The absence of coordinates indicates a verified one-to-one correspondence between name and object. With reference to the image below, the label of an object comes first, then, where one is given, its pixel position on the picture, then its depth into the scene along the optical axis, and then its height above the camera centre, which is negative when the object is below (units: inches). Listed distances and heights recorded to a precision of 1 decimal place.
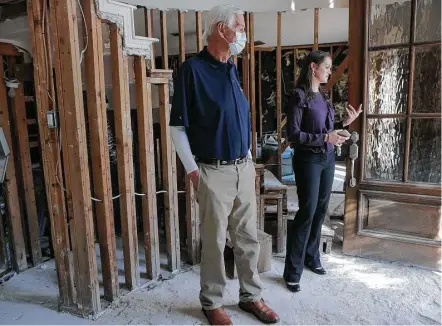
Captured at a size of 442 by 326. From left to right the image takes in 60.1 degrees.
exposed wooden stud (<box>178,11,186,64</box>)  110.6 +20.5
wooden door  103.6 -7.5
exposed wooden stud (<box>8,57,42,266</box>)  115.0 -18.0
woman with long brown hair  91.4 -10.7
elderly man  74.4 -8.3
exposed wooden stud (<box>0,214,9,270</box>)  109.0 -37.3
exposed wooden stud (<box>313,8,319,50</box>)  151.5 +29.4
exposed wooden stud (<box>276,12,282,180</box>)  161.6 +3.0
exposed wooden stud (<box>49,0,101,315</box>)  76.8 -8.1
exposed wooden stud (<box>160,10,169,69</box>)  108.5 +18.6
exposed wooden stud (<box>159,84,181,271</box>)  103.2 -21.8
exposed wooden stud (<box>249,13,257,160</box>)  141.6 +10.4
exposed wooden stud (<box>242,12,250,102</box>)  138.9 +14.2
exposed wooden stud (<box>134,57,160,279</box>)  96.3 -16.3
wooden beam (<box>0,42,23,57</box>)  108.1 +16.9
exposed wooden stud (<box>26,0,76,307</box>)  79.4 -11.2
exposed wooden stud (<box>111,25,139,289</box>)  88.7 -12.3
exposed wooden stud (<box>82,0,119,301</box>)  81.9 -9.0
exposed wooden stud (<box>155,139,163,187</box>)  137.7 -20.6
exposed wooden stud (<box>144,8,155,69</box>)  104.7 +22.6
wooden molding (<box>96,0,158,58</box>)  82.7 +18.9
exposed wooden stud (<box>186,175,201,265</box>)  112.0 -36.2
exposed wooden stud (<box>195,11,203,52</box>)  109.1 +20.7
